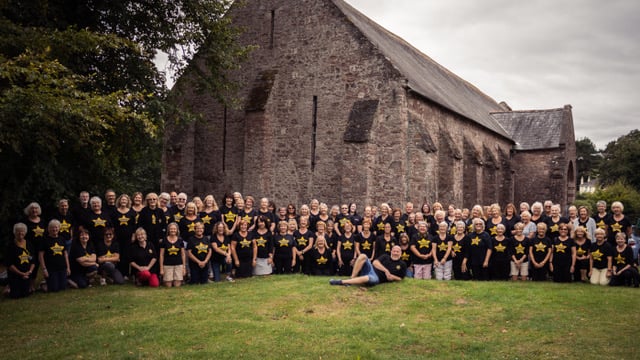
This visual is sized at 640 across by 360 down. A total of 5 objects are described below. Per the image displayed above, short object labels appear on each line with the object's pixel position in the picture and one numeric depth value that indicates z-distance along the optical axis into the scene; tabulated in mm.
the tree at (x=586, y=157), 97938
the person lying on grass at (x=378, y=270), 10500
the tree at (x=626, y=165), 52781
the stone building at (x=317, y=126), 18250
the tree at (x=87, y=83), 8523
